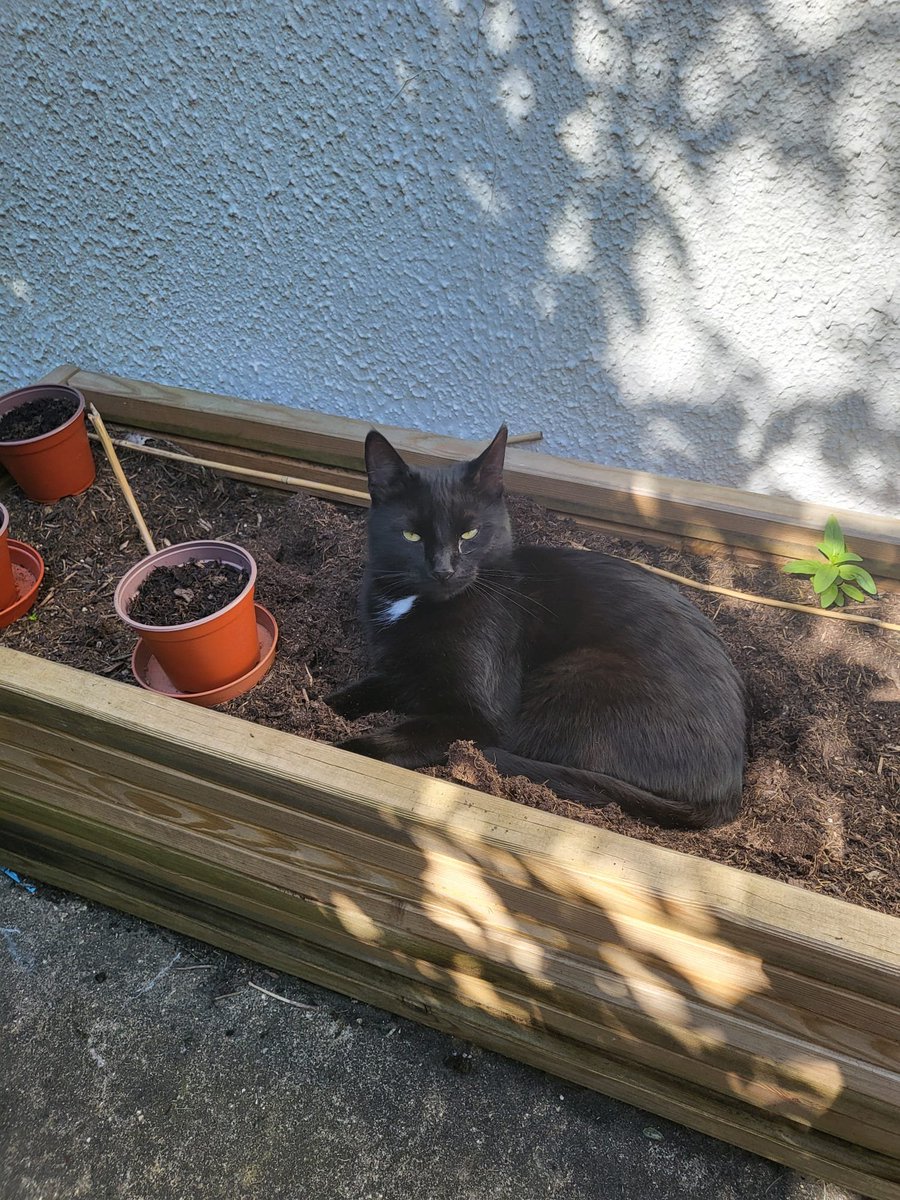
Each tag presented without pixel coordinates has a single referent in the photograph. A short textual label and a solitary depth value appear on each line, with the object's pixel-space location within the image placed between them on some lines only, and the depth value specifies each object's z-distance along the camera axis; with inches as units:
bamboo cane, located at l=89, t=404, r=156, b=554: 68.2
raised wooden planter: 39.2
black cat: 53.1
